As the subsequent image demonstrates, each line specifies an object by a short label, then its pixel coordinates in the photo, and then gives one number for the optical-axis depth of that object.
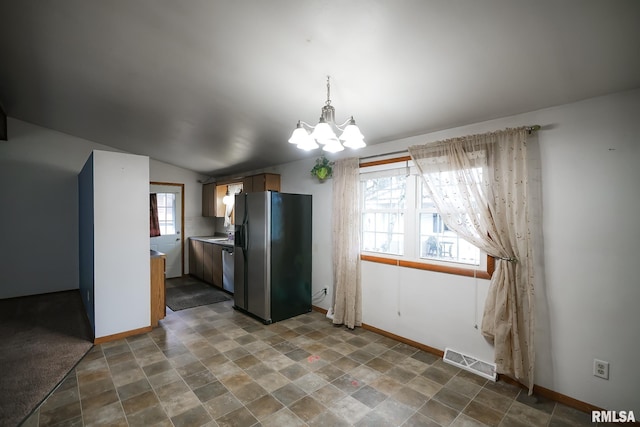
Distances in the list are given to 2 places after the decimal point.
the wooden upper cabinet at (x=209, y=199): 6.36
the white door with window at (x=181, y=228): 6.42
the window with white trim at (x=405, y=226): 2.94
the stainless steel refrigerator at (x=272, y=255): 3.80
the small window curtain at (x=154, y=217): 5.94
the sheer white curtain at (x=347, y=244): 3.65
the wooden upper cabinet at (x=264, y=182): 4.89
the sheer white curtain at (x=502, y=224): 2.35
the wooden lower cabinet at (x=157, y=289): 3.66
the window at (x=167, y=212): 6.17
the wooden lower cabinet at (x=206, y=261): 5.39
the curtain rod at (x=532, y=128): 2.31
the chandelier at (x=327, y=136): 1.82
